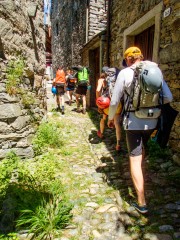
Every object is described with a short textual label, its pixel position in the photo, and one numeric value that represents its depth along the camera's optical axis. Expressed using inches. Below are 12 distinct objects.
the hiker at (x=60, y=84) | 287.6
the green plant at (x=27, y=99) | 149.6
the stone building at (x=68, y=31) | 410.6
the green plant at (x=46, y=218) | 80.2
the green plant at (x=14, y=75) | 133.8
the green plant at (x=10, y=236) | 77.3
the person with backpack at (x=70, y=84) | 364.2
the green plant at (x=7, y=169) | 104.9
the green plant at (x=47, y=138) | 162.2
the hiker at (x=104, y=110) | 154.2
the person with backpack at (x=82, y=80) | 285.6
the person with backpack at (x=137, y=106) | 86.0
